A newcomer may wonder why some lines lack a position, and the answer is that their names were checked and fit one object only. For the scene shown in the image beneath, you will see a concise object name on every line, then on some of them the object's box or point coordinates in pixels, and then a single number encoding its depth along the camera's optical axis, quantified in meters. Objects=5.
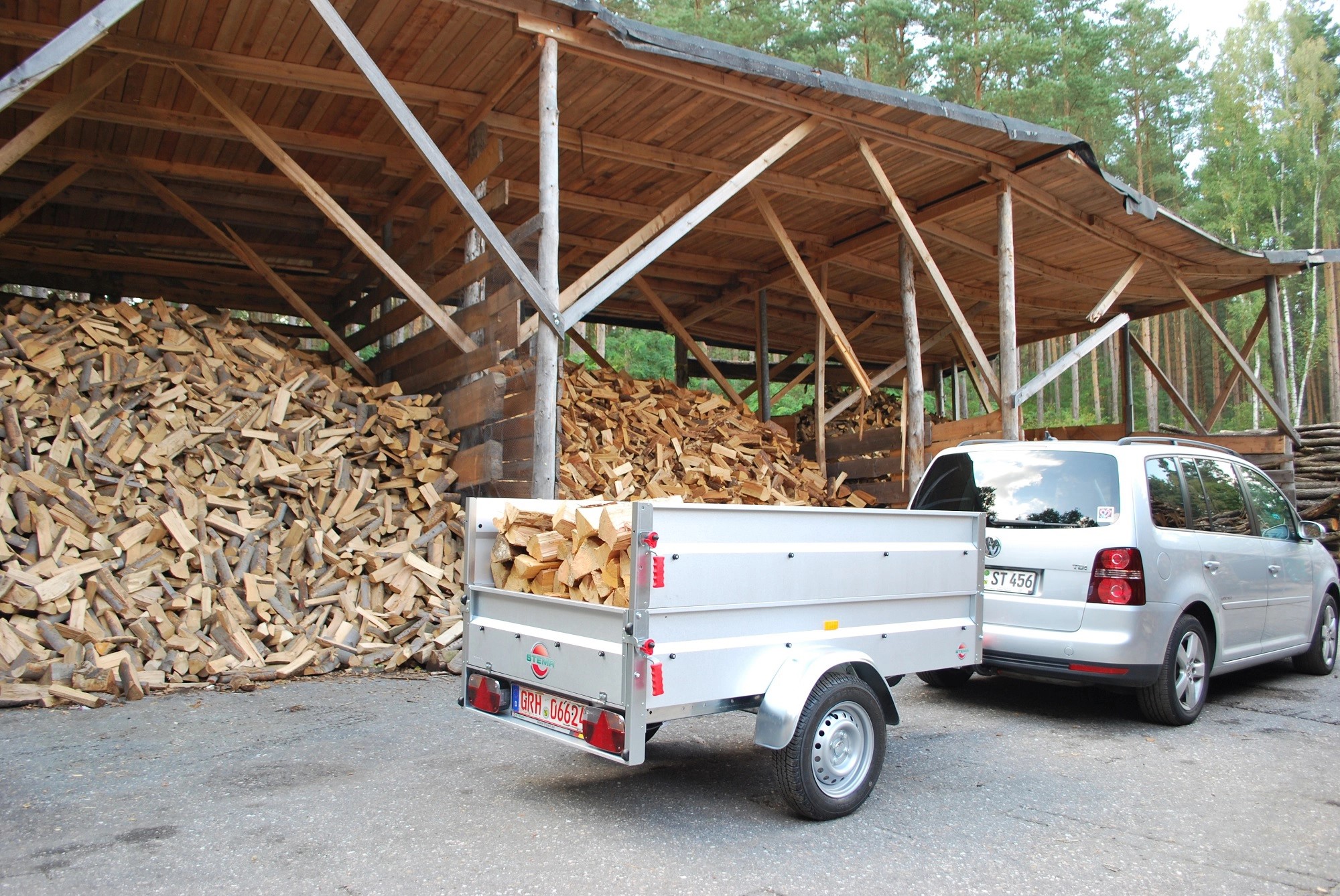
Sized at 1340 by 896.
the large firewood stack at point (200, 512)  5.95
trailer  3.34
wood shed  6.92
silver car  5.02
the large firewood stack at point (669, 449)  9.45
